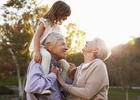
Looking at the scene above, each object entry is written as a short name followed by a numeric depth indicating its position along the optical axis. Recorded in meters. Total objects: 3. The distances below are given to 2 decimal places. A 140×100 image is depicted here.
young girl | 3.05
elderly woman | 3.10
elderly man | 2.91
